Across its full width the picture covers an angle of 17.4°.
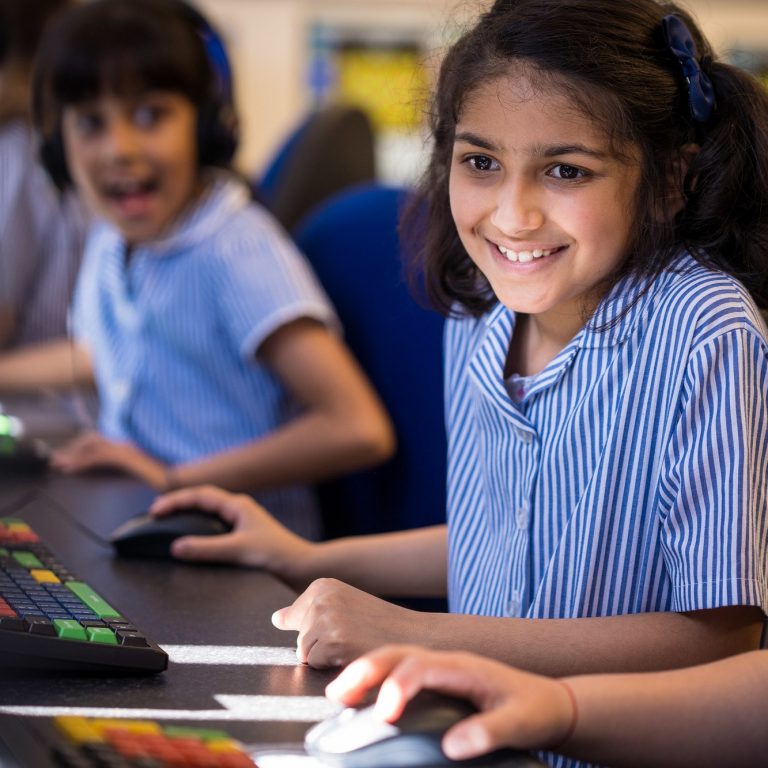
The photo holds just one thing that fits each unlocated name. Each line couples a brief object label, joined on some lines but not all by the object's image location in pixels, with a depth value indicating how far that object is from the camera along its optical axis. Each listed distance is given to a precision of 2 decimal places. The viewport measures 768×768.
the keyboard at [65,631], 1.29
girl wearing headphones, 1.91
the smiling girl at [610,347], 1.32
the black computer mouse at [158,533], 1.54
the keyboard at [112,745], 1.16
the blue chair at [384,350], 1.85
